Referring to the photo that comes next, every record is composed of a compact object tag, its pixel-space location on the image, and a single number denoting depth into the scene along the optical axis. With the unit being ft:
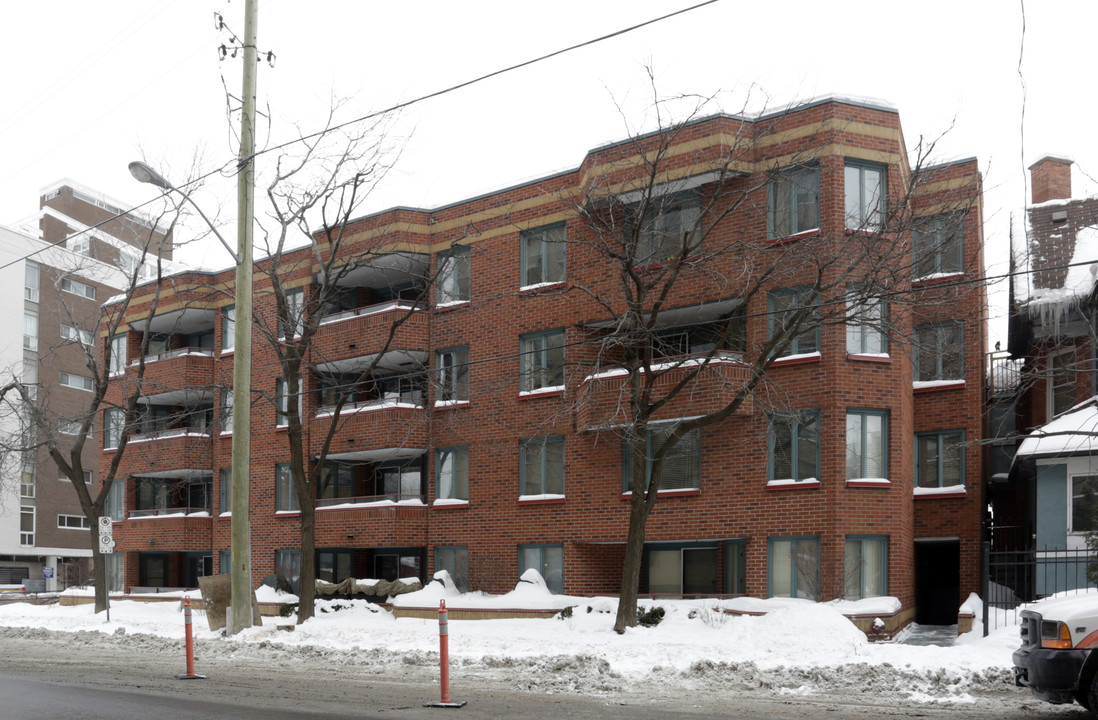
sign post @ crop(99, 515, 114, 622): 80.74
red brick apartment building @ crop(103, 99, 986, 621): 70.23
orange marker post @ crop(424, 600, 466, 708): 36.11
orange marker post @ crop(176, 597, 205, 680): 45.98
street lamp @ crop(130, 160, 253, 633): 61.77
